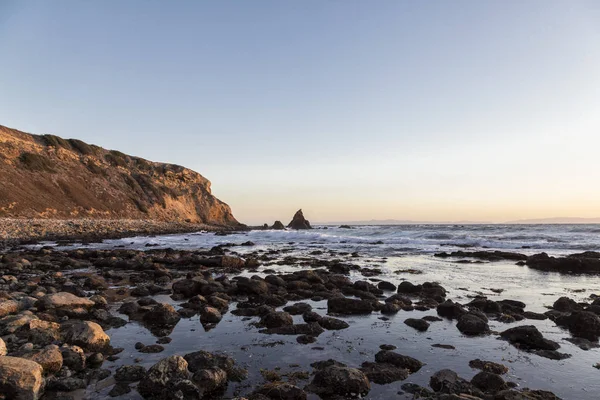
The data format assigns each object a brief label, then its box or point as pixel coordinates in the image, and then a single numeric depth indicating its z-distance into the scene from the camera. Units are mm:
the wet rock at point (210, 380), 5426
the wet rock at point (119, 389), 5246
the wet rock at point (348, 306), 10727
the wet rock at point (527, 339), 7750
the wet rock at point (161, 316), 9094
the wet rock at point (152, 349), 7008
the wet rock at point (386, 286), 14667
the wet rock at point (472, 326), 8789
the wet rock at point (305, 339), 7883
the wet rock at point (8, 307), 8817
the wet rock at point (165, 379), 5242
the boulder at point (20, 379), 4816
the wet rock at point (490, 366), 6469
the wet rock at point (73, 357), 5977
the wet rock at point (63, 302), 9508
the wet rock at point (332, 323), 8984
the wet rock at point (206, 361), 6145
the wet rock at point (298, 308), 10422
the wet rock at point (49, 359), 5680
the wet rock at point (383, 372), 5973
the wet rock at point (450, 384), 5531
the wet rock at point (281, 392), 5262
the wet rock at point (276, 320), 8914
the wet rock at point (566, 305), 11055
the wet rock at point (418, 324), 9079
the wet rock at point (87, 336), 6898
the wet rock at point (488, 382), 5656
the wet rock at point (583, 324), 8784
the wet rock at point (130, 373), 5703
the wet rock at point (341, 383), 5500
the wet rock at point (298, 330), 8438
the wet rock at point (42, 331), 6973
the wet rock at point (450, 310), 10246
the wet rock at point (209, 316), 9359
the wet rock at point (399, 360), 6566
